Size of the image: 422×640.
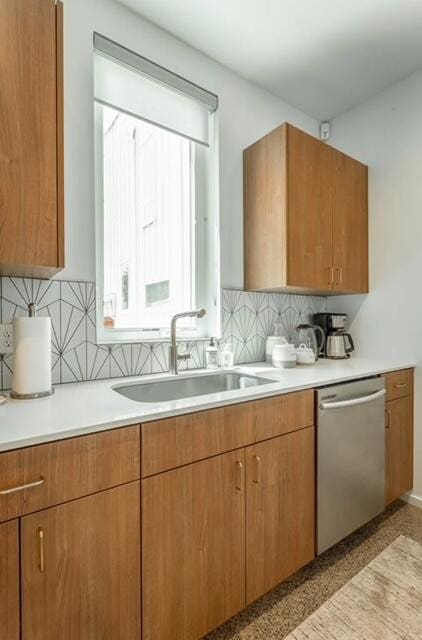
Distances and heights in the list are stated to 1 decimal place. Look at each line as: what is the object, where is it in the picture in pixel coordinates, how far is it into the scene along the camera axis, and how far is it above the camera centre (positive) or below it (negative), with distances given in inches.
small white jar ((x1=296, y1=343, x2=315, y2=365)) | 80.0 -9.7
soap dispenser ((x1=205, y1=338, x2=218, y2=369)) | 74.7 -9.2
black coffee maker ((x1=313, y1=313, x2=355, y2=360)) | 90.7 -5.4
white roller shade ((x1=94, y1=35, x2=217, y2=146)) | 64.7 +47.5
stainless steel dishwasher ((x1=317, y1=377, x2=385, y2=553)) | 59.3 -27.2
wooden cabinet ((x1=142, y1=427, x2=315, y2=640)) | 40.3 -30.2
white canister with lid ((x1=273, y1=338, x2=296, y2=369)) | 76.2 -9.2
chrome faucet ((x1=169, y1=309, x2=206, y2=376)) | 66.5 -6.4
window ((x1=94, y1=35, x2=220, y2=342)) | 66.2 +26.4
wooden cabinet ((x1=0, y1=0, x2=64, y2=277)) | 39.8 +22.5
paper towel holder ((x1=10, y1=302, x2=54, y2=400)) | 46.2 -11.0
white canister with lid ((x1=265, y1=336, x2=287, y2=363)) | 82.5 -6.8
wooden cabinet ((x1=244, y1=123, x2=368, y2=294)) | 73.9 +24.0
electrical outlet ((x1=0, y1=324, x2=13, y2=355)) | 50.9 -3.4
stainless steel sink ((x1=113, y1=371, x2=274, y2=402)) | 61.4 -14.0
